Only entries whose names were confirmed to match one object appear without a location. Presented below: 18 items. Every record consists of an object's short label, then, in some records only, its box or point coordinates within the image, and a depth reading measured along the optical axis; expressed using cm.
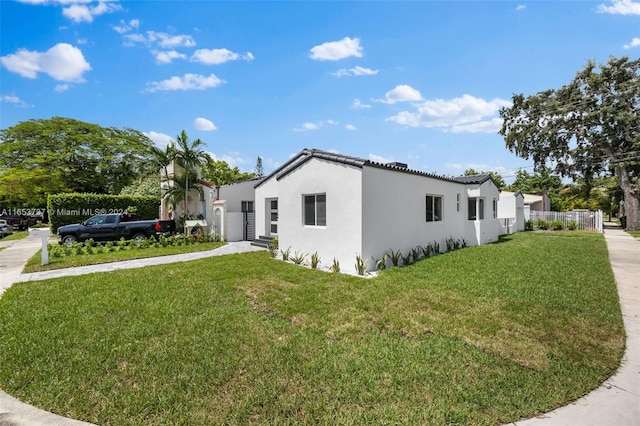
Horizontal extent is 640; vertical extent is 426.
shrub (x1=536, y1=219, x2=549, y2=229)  2456
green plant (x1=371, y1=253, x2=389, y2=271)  907
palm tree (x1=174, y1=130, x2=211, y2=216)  1803
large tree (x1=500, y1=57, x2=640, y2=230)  2488
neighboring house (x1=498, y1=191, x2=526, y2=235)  2089
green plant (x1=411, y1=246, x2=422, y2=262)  1030
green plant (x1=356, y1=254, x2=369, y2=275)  848
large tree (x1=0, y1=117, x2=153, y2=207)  2748
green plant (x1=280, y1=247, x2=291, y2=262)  1067
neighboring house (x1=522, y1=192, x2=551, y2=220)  3041
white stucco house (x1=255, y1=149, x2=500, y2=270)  884
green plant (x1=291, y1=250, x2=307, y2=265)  1007
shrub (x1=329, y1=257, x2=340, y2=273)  888
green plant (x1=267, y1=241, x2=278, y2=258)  1133
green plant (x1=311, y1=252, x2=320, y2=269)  940
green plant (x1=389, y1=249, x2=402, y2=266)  958
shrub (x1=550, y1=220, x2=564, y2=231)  2380
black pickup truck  1400
